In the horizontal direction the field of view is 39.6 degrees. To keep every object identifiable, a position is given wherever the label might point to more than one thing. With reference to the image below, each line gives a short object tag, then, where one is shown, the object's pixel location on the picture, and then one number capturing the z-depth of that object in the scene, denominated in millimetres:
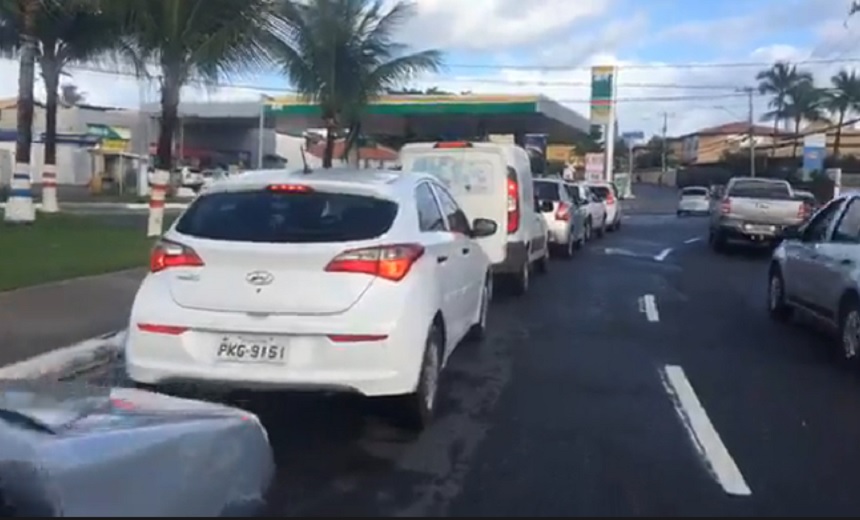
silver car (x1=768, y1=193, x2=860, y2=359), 10664
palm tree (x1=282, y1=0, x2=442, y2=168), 30391
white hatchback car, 7031
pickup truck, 25375
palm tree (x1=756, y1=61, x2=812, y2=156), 79250
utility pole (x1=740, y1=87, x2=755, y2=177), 80250
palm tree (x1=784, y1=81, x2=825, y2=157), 77438
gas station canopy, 41719
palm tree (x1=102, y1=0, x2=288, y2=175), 22562
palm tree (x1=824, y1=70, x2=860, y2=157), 73125
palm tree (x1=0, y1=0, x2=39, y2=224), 23672
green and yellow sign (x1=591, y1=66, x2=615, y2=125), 58500
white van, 14820
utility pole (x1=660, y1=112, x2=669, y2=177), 131162
